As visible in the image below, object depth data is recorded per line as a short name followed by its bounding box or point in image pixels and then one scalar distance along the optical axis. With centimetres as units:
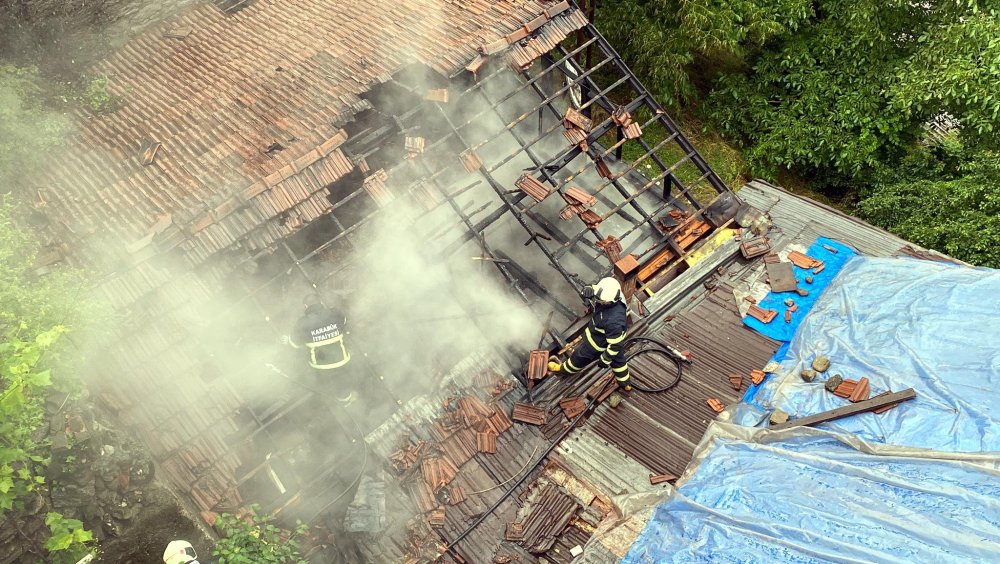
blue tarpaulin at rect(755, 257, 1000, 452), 725
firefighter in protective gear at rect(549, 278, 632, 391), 851
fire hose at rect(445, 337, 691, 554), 813
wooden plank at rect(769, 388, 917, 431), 762
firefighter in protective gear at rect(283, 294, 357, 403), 813
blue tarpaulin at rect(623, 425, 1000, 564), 617
